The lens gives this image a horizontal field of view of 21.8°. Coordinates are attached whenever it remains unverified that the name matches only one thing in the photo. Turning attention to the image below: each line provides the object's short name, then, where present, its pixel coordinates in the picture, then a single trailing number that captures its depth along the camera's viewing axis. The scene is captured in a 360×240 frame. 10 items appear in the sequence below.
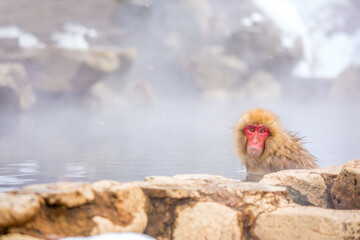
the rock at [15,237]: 2.05
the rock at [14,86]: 12.39
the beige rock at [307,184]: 2.53
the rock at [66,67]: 14.72
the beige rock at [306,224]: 2.23
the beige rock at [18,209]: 2.05
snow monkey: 2.92
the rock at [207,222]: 2.29
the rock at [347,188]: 2.39
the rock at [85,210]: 2.19
